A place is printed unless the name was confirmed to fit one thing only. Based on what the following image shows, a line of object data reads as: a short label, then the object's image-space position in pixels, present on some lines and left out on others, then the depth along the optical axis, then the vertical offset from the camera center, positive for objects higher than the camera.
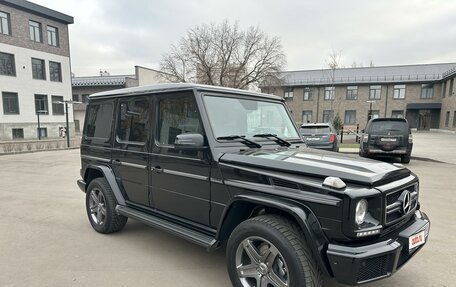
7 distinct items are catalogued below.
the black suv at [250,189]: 2.20 -0.71
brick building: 39.06 +2.74
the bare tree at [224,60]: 30.27 +5.42
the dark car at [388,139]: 10.30 -0.89
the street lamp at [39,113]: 27.43 -0.41
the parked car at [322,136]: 10.89 -0.86
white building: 25.66 +3.81
